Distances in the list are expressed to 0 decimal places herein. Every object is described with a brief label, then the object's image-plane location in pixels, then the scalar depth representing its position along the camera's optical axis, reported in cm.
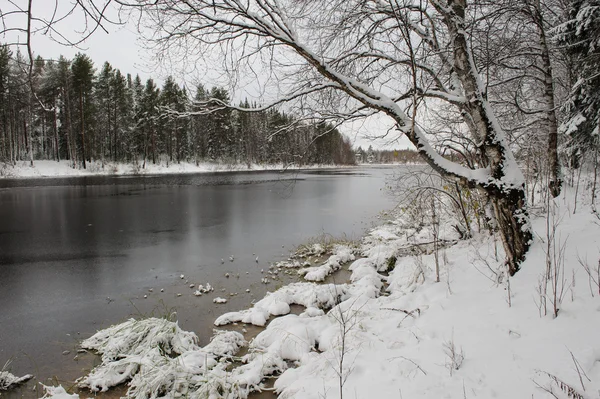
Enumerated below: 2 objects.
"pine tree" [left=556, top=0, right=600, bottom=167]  582
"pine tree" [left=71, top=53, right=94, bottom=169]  3344
